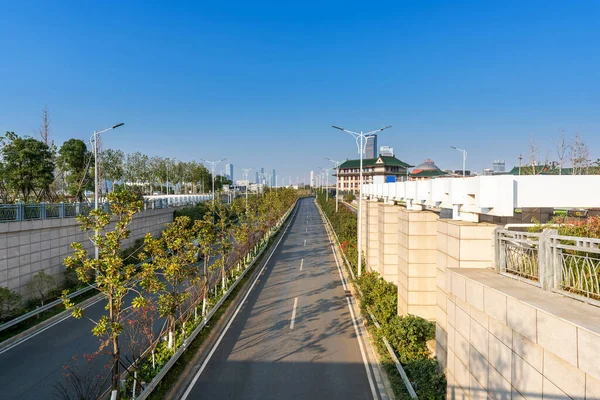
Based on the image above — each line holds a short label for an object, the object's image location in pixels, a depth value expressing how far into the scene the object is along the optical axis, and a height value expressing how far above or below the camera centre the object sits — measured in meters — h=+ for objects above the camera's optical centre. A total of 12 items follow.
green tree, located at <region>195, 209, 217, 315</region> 14.38 -1.96
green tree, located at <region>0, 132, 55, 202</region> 21.72 +1.73
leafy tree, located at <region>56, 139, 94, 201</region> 27.80 +2.31
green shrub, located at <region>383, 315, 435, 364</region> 9.76 -4.34
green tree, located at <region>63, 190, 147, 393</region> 7.06 -1.71
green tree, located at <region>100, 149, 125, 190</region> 39.25 +3.04
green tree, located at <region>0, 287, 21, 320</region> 12.98 -4.27
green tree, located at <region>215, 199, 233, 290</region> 17.00 -2.66
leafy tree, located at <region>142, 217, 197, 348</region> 10.09 -2.20
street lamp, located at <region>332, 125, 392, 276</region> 21.64 +3.51
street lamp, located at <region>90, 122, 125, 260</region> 18.40 +2.37
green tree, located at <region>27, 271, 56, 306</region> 15.39 -4.30
